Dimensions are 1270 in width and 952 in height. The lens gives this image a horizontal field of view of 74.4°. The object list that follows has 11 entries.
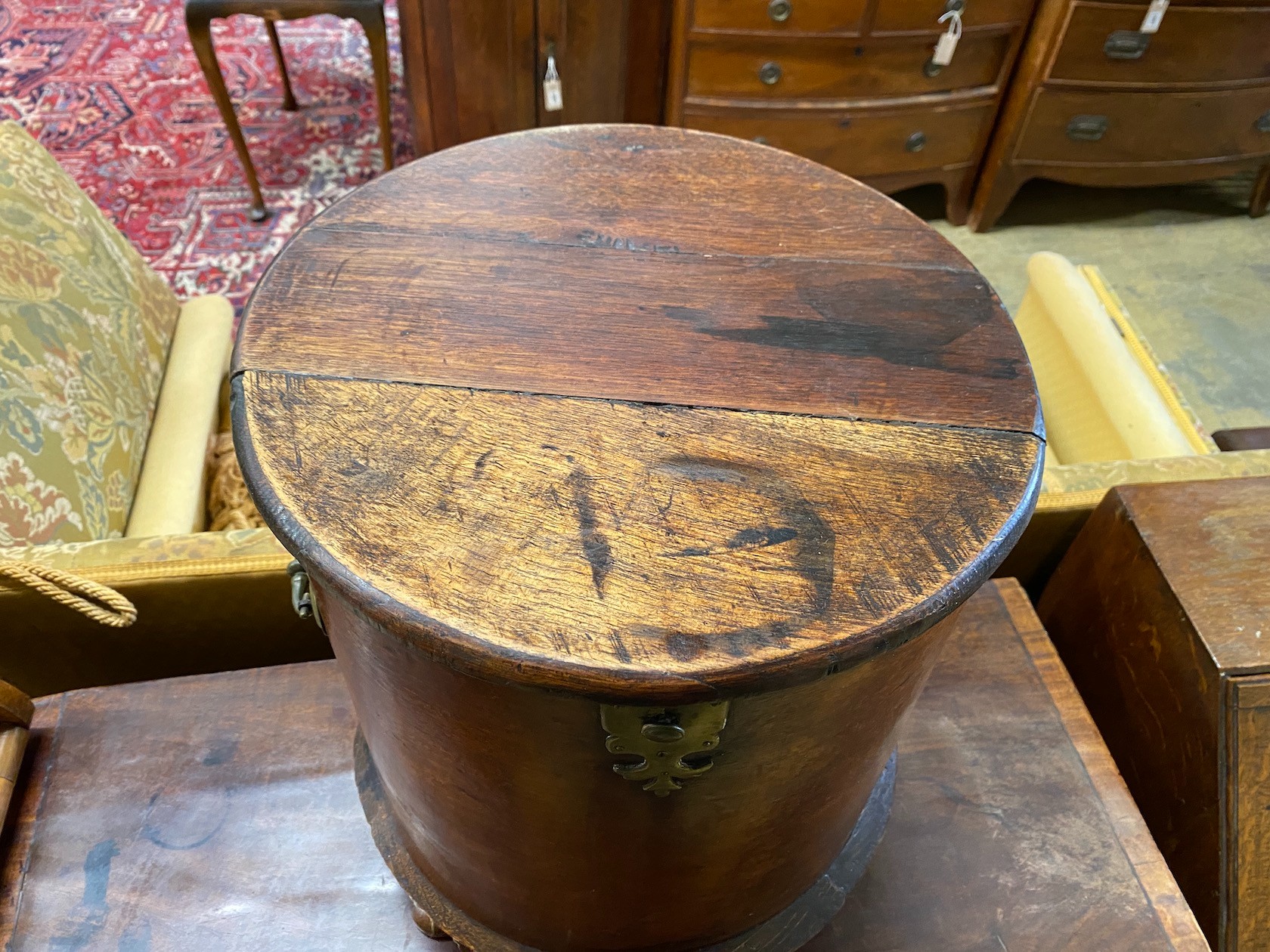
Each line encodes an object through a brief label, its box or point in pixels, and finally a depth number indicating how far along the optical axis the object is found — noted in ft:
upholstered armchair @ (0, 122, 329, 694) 3.68
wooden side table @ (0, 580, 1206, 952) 3.58
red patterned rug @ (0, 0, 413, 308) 9.06
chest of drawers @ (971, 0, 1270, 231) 8.29
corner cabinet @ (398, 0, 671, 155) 7.23
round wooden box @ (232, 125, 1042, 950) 2.06
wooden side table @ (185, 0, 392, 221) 7.68
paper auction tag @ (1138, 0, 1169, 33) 8.01
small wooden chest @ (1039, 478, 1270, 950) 3.60
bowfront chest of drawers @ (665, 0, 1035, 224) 7.66
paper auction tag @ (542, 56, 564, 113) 7.51
